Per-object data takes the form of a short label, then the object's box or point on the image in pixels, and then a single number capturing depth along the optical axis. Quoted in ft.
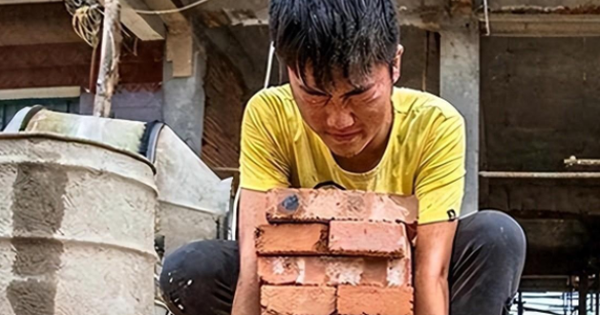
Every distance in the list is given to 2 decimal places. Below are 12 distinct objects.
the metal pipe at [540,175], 16.38
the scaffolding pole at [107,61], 14.83
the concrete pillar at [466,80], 16.52
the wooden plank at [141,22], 16.97
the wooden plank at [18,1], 19.12
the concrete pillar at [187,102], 17.70
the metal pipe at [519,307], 33.50
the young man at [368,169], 5.28
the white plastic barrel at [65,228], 9.05
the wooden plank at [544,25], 17.04
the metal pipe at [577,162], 16.87
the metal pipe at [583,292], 31.65
